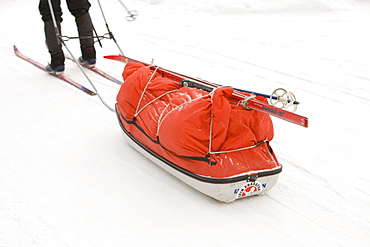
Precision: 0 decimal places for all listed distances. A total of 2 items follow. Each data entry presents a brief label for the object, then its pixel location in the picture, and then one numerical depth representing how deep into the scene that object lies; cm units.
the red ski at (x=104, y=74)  416
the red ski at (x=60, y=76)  389
